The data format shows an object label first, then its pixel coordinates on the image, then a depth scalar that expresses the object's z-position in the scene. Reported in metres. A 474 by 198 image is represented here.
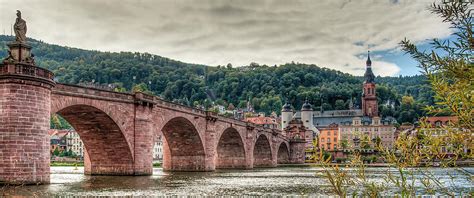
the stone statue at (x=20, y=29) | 32.25
